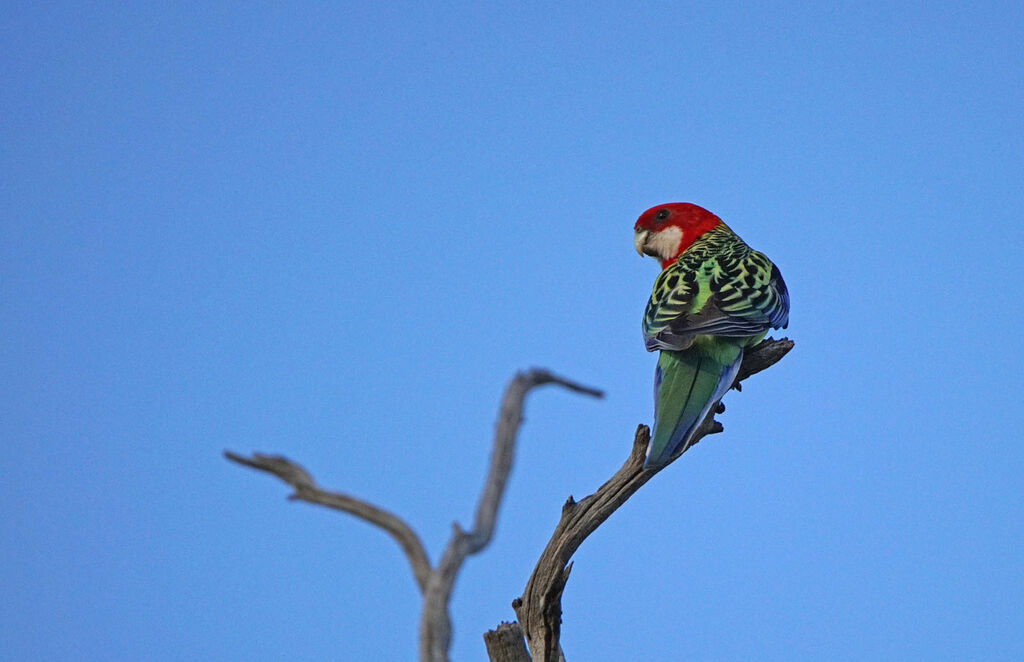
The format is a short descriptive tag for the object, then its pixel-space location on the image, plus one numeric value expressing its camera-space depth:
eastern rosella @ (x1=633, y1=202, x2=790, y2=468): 9.52
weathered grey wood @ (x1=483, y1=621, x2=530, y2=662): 8.00
